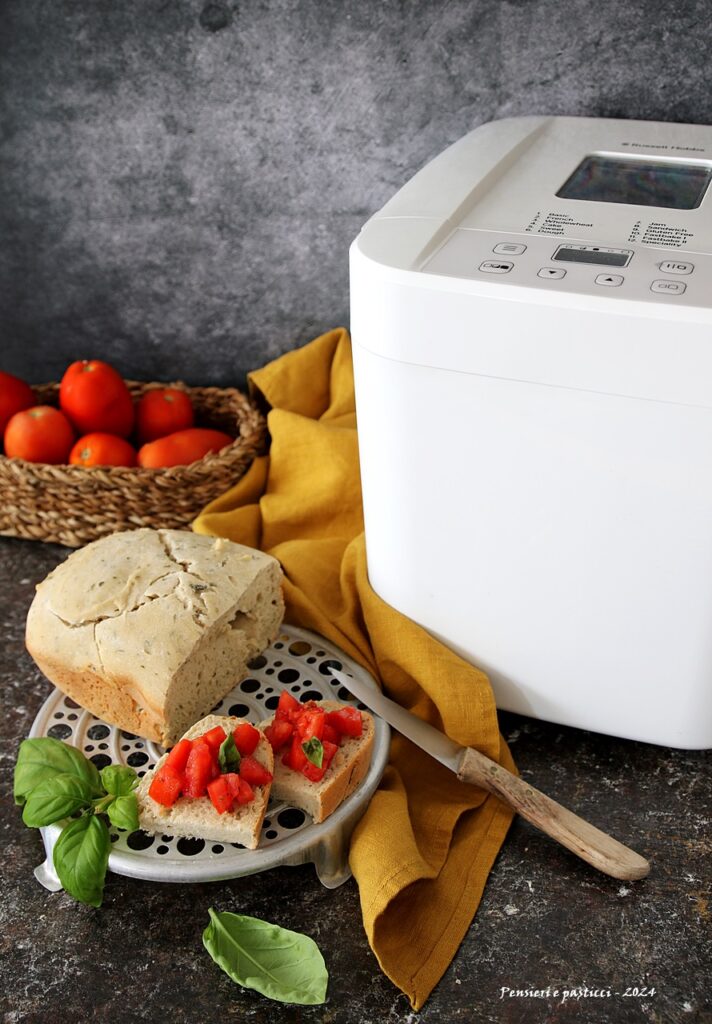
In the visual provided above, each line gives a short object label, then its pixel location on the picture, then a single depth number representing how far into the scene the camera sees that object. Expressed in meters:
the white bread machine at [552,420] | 0.73
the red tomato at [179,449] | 1.20
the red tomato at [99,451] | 1.19
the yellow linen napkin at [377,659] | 0.79
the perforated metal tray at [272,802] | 0.79
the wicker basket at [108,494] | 1.16
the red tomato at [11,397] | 1.26
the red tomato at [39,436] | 1.20
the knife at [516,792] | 0.81
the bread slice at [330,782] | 0.82
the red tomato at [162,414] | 1.26
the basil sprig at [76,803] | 0.78
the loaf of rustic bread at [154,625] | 0.90
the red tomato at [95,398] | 1.23
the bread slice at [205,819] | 0.80
